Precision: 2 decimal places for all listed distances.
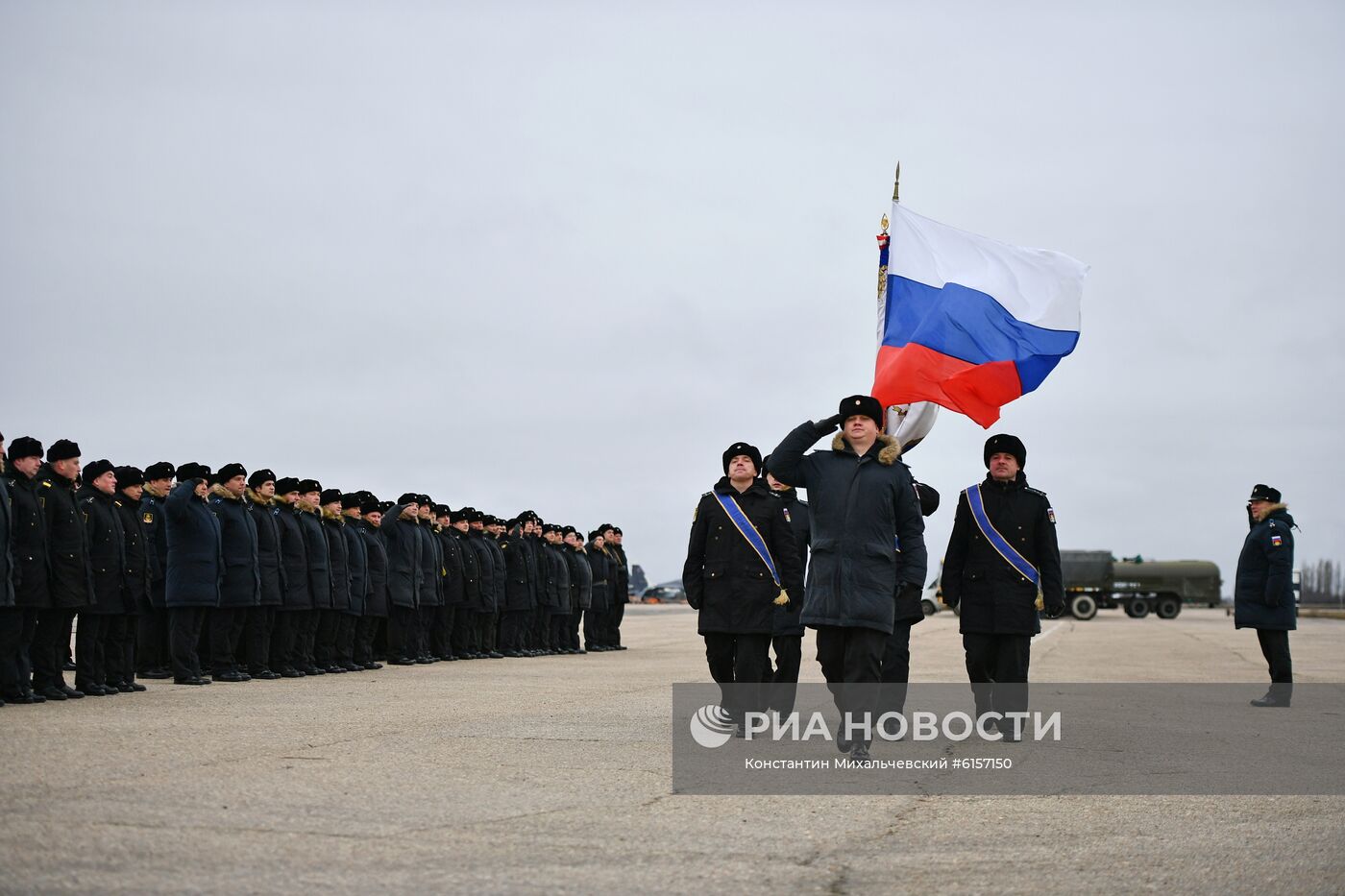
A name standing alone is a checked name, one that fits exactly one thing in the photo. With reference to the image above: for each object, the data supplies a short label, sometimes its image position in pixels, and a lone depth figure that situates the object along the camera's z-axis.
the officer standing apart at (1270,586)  13.38
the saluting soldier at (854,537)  7.92
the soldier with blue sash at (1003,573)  9.52
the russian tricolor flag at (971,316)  12.56
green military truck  59.72
